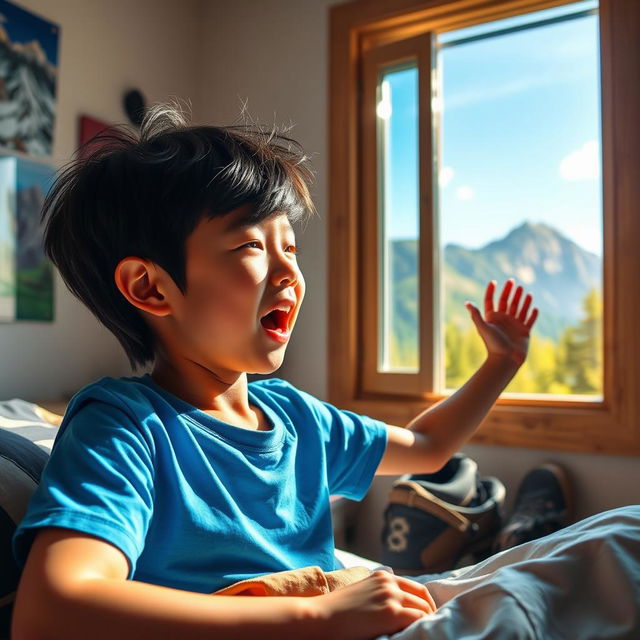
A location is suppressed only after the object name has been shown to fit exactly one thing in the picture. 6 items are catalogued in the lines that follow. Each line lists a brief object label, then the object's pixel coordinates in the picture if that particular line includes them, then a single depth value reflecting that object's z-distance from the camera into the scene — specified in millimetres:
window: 2084
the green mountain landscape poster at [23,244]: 1883
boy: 524
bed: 499
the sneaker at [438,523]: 1685
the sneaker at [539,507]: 1698
